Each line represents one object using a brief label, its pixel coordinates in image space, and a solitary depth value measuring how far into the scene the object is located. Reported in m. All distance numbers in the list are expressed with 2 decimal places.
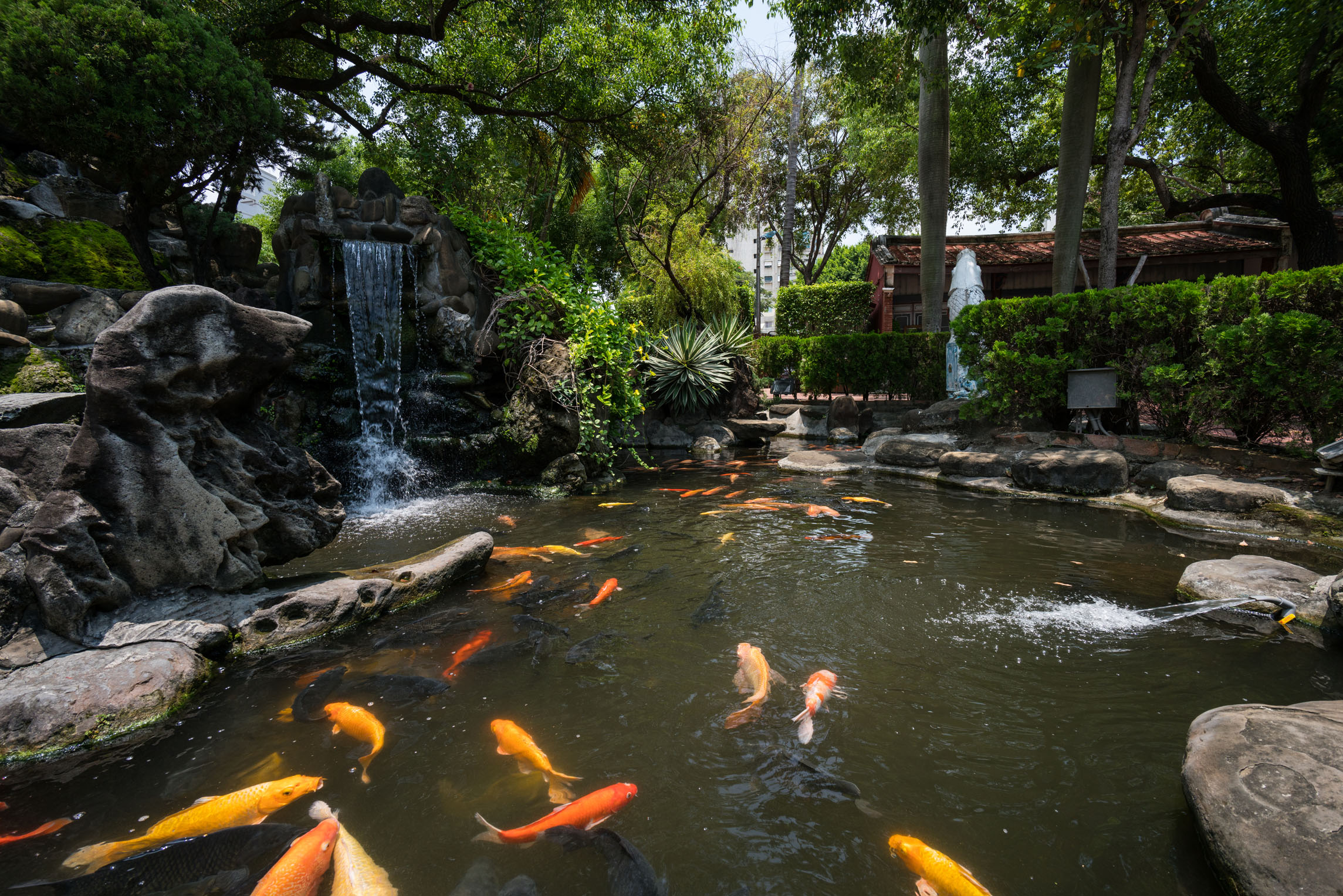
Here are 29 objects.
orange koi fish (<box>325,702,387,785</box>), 2.95
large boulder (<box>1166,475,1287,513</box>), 6.06
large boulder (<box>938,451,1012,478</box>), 8.65
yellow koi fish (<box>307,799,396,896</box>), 2.05
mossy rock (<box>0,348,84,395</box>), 6.00
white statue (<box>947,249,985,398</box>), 12.96
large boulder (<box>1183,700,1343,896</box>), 1.88
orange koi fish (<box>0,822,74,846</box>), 2.33
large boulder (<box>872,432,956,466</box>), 9.70
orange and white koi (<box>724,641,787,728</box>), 3.13
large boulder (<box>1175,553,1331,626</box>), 3.95
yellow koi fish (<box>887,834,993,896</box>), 2.00
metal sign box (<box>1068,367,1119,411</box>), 8.55
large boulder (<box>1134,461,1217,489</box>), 7.15
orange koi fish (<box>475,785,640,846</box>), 2.34
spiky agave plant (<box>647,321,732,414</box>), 14.05
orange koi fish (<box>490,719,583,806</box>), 2.60
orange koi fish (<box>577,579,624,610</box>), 4.66
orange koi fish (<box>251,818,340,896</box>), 2.01
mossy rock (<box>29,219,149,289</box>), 8.06
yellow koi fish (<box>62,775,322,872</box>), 2.26
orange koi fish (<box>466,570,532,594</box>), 4.98
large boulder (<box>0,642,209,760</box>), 2.85
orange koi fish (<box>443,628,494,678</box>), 3.65
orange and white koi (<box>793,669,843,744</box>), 2.98
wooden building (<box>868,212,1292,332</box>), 17.91
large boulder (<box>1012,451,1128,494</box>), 7.50
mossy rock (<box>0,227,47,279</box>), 7.41
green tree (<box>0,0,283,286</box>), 7.11
